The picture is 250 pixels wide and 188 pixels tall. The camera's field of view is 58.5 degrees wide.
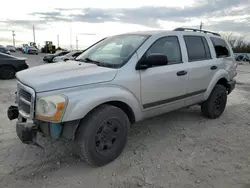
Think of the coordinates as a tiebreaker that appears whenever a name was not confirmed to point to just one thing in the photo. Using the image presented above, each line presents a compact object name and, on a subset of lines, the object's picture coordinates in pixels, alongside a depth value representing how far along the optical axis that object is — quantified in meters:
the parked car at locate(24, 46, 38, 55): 41.41
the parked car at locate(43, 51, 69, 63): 21.00
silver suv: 2.62
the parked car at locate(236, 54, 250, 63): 35.67
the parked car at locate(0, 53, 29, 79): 9.90
